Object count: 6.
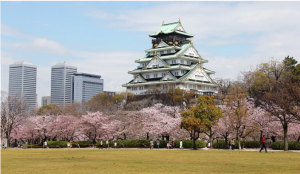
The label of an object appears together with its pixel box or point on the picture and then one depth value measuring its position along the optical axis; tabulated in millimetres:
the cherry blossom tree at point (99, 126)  64625
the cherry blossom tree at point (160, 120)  59091
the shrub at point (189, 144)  50750
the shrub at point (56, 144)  62859
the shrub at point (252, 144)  50075
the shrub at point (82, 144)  62294
